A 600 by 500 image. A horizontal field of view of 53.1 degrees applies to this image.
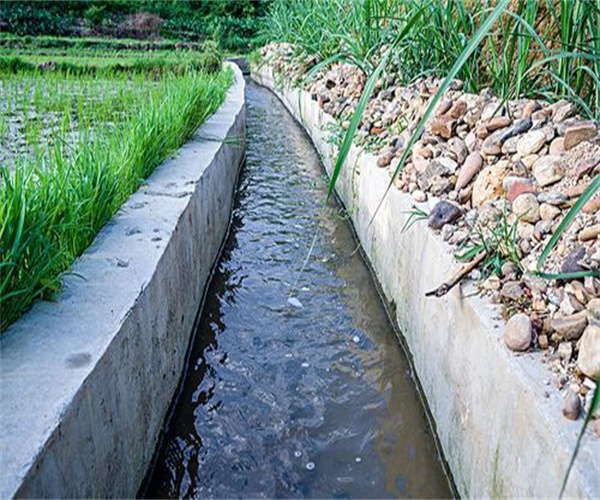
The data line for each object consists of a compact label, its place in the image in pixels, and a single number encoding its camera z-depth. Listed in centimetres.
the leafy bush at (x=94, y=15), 1845
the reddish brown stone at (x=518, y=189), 189
